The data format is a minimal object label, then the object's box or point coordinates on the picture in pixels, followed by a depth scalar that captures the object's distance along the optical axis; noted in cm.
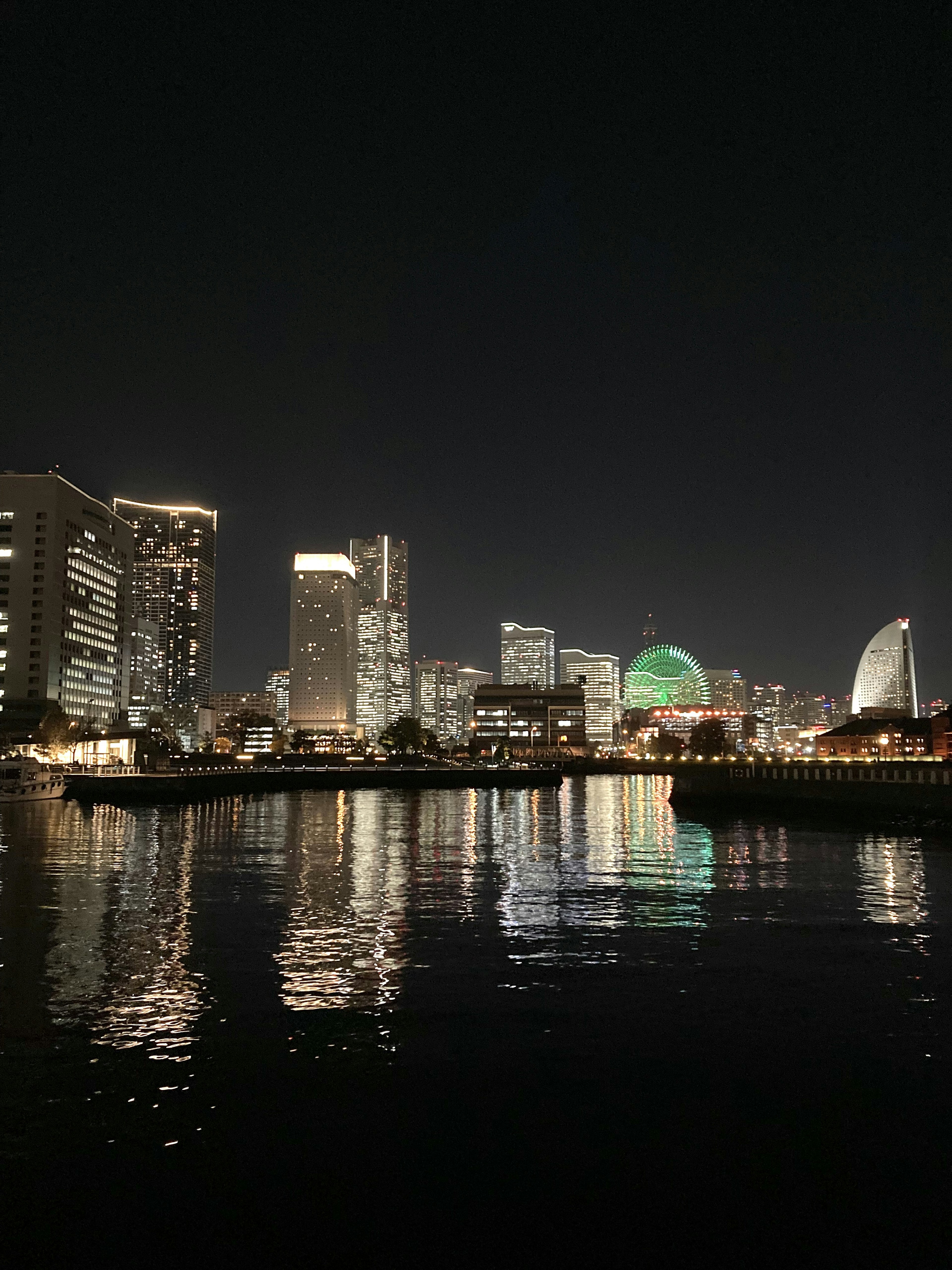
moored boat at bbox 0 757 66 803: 9356
